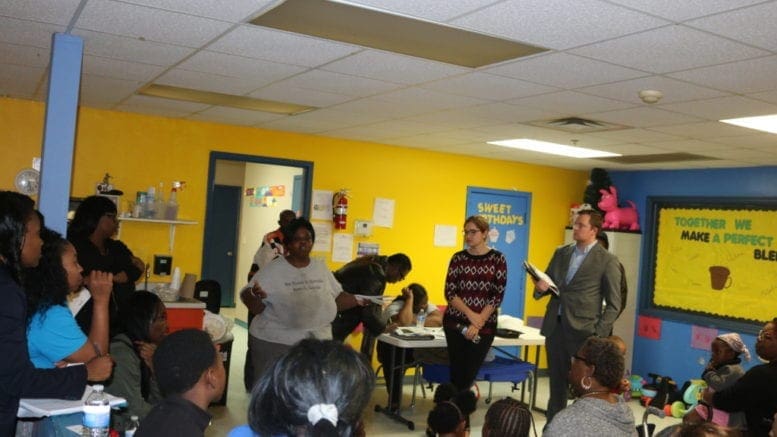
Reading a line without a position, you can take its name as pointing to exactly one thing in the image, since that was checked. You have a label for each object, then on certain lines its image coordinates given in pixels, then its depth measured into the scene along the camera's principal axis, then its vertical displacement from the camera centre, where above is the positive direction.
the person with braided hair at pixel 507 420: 2.82 -0.69
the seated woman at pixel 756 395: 3.60 -0.67
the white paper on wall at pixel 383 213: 7.60 +0.22
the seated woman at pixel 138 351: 2.82 -0.55
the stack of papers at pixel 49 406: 2.30 -0.63
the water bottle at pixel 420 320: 6.41 -0.73
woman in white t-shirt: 4.14 -0.42
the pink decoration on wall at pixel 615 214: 8.20 +0.44
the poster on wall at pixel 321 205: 7.25 +0.24
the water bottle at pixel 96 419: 2.18 -0.62
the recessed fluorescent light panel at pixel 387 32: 3.16 +0.94
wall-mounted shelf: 6.25 -0.04
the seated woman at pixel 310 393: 1.41 -0.32
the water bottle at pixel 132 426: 2.40 -0.72
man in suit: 4.81 -0.33
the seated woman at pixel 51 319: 2.48 -0.38
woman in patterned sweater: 4.75 -0.41
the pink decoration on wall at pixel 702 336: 7.46 -0.80
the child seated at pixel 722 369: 4.19 -0.65
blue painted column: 3.74 +0.35
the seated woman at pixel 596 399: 2.75 -0.60
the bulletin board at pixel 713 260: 7.14 +0.00
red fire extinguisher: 7.25 +0.22
